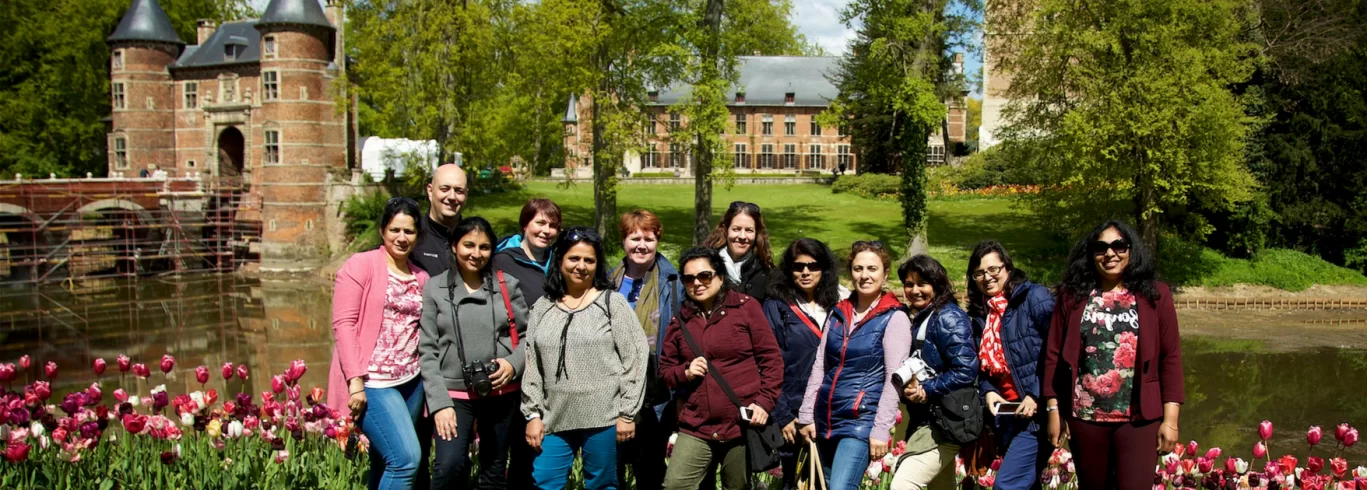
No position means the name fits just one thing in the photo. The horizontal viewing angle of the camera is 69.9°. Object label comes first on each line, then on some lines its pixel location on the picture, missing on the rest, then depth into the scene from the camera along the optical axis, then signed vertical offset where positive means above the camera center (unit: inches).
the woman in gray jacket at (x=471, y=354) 185.0 -30.8
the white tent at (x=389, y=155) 1287.5 +54.6
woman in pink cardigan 183.2 -29.1
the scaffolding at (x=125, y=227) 1120.2 -38.9
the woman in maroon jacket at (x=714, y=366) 192.7 -34.9
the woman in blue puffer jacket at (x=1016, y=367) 197.3 -35.7
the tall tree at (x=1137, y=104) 768.3 +70.5
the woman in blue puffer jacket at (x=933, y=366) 192.1 -34.6
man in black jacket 204.7 -4.4
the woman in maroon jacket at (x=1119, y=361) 182.7 -32.2
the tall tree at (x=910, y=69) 788.0 +105.8
